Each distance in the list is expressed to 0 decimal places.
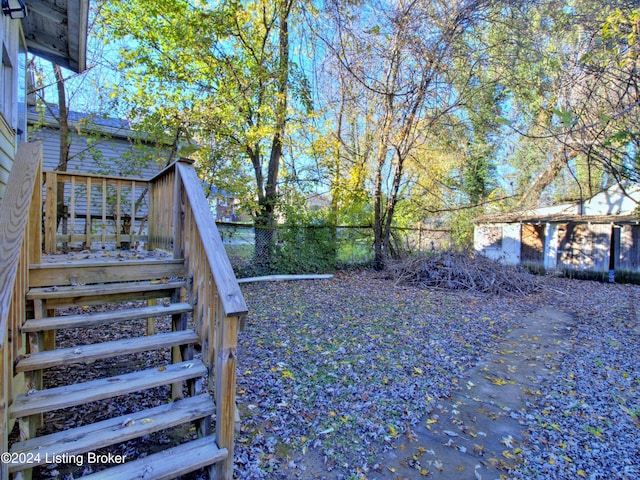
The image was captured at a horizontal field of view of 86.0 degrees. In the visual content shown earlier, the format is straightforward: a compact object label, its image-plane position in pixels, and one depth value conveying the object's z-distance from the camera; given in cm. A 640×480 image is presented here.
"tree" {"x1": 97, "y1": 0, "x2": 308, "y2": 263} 700
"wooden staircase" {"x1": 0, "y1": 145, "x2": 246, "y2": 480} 168
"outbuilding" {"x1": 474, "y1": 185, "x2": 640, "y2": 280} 1067
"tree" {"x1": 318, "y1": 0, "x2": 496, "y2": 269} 767
